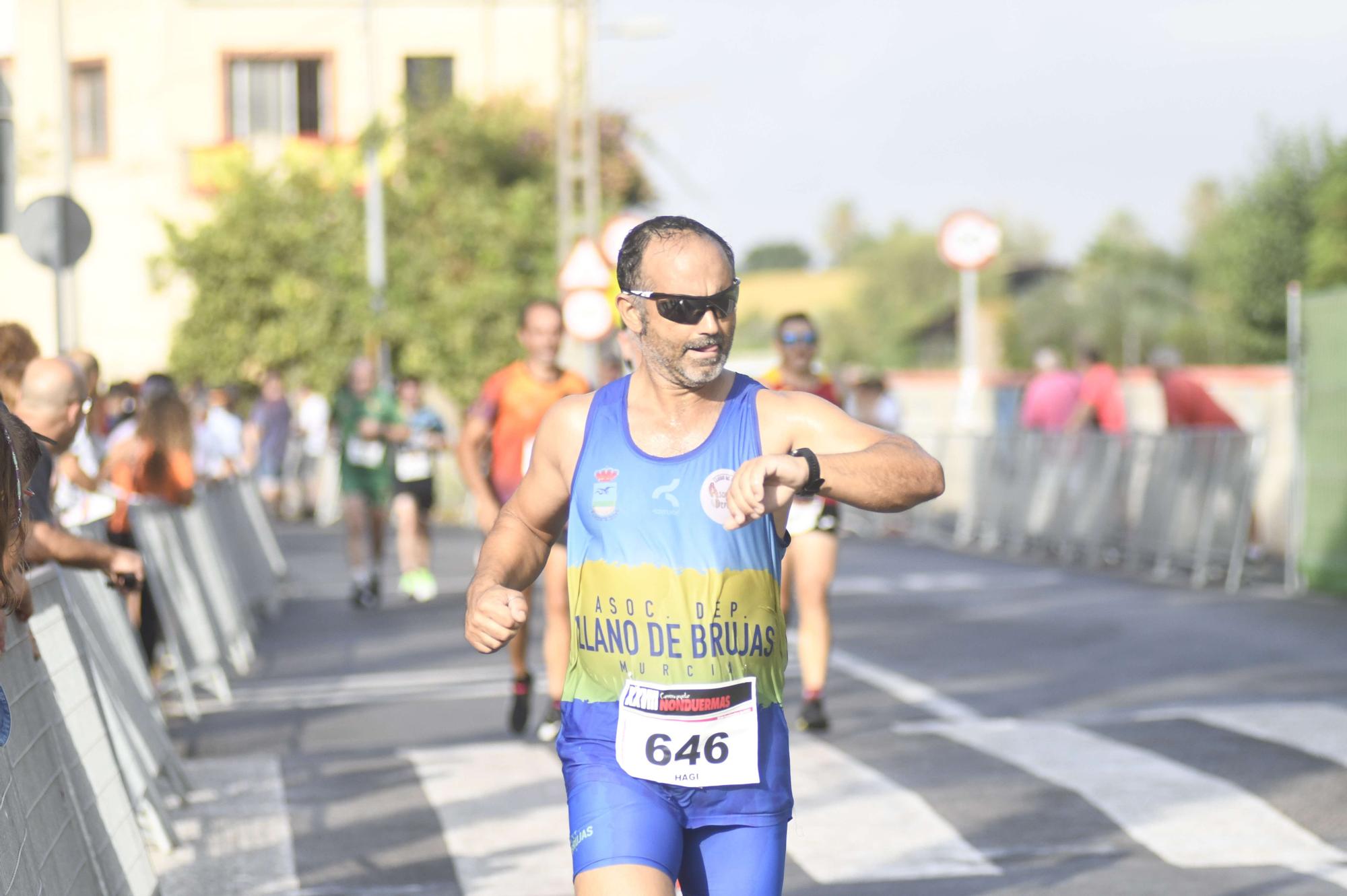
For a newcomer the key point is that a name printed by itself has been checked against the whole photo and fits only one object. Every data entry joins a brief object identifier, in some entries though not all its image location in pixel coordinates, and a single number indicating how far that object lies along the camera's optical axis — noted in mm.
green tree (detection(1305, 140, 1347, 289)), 55250
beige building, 39938
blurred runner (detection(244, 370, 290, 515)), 28406
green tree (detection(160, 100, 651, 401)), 35875
